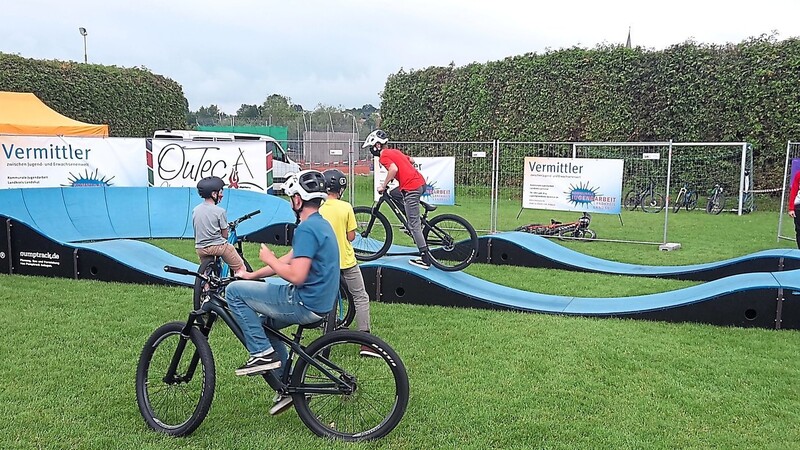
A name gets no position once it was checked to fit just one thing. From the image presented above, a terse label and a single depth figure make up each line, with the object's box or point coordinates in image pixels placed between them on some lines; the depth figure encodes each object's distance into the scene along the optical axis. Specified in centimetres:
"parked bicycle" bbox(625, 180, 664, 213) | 1845
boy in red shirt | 776
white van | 1992
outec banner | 1400
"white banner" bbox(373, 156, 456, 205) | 1334
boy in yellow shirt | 513
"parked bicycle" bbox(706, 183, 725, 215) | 1791
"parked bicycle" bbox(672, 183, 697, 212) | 1861
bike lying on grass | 1305
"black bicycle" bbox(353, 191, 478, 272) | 867
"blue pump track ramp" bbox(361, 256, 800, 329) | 623
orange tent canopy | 1533
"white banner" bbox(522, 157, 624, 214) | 1246
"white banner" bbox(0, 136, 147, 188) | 1241
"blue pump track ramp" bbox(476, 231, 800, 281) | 845
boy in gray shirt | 635
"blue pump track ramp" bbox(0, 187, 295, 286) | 824
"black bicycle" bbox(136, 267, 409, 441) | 380
